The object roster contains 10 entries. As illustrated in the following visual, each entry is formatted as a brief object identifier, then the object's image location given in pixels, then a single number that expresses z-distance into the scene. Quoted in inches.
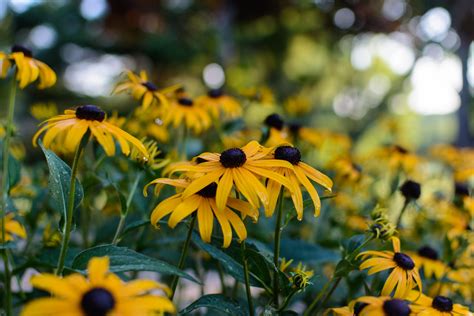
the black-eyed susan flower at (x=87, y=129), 27.0
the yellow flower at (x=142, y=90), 41.3
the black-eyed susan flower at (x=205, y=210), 26.2
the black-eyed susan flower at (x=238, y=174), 26.0
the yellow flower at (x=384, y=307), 23.4
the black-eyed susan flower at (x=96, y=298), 17.9
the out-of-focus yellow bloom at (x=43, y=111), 50.3
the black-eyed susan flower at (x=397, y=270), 28.6
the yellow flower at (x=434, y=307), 26.9
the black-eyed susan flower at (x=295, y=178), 27.2
